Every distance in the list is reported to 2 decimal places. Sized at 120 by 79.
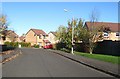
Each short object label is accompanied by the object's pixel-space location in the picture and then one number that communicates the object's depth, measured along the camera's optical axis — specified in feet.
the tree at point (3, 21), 79.85
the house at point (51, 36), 171.34
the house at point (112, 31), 94.05
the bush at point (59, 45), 91.08
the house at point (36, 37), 163.49
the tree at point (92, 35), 59.21
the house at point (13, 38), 163.96
